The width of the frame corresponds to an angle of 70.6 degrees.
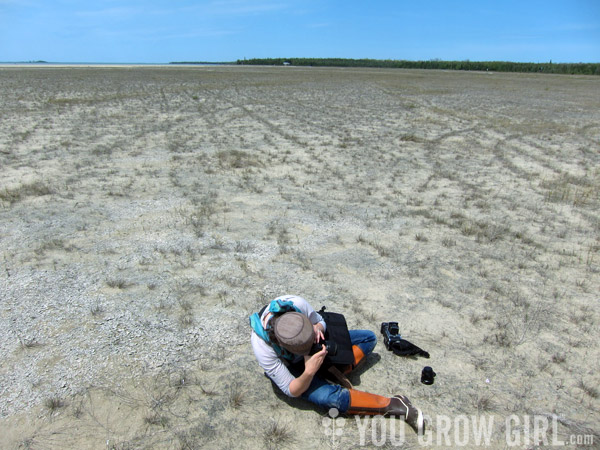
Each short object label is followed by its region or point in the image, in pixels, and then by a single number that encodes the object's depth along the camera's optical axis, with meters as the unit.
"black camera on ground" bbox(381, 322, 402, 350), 3.97
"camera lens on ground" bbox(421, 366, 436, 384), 3.57
